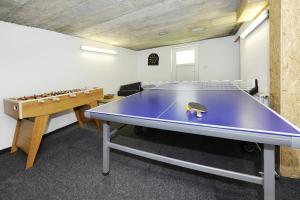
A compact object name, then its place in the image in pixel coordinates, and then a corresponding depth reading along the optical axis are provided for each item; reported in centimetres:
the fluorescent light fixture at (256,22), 221
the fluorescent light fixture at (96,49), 394
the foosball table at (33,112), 205
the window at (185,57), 574
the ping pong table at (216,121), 89
